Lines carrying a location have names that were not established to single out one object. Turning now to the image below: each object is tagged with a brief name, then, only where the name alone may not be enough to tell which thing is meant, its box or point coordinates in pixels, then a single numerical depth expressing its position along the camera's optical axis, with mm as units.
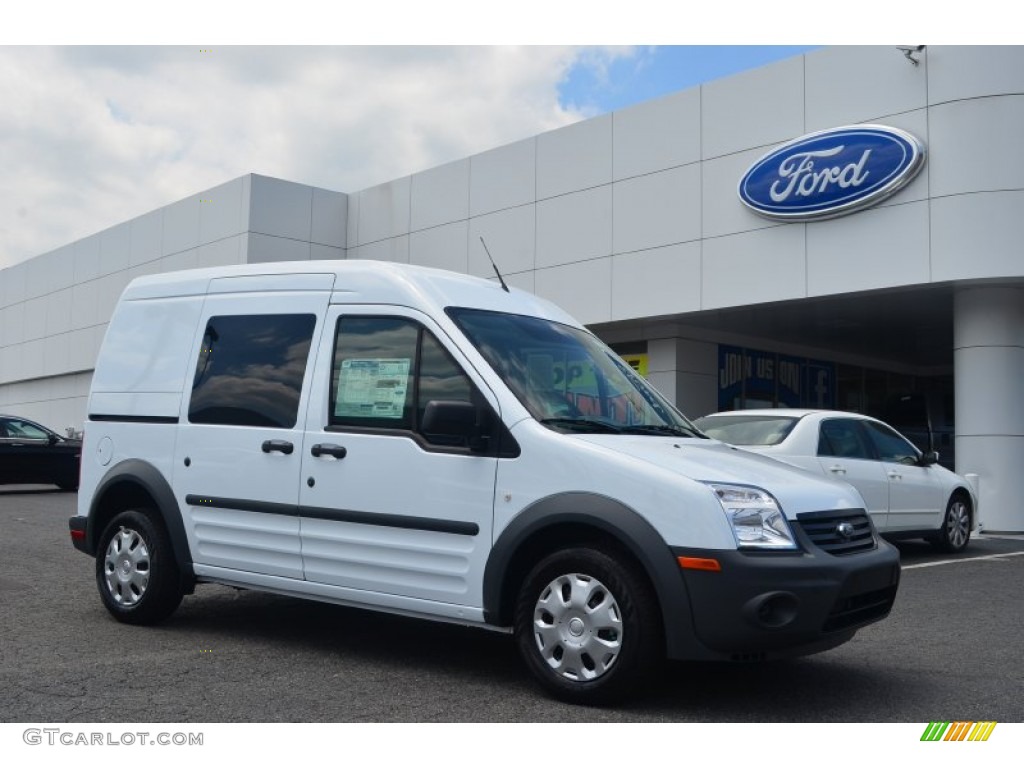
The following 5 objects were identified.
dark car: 18906
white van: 4633
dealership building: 15508
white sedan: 10414
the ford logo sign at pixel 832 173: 15820
